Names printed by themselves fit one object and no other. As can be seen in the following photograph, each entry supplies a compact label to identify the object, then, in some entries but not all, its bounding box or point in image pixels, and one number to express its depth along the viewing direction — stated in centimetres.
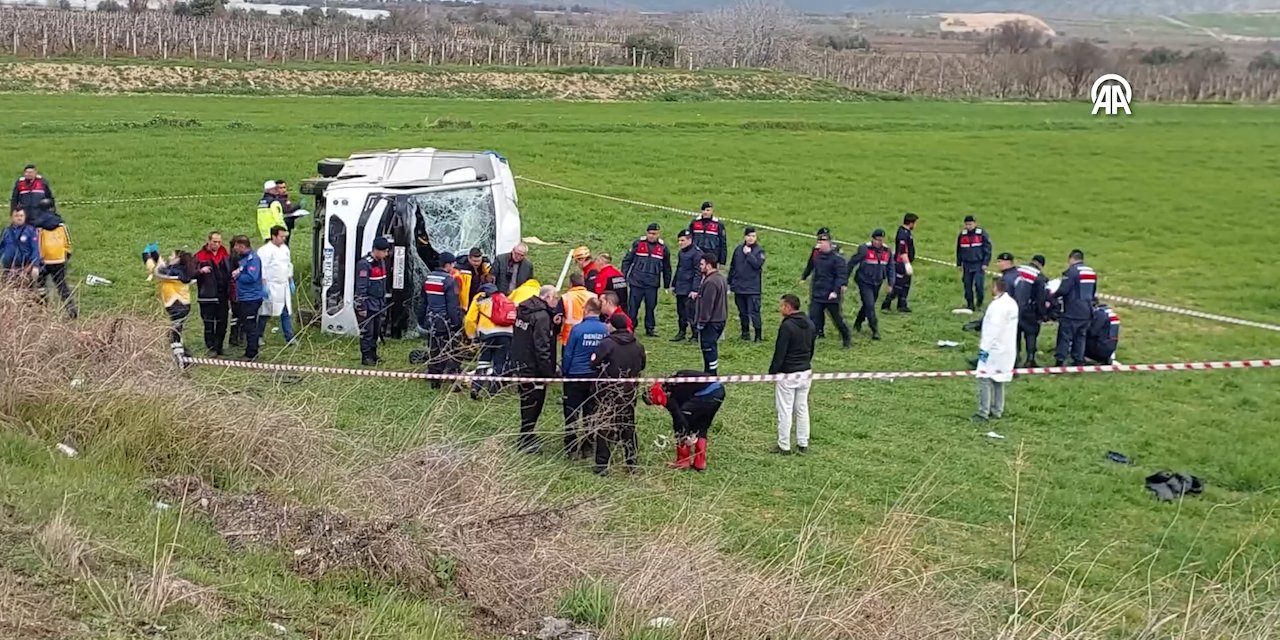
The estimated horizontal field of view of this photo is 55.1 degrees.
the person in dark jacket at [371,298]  1445
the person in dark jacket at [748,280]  1695
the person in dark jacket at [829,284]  1666
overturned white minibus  1540
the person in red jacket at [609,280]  1532
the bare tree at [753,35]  9875
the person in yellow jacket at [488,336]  1327
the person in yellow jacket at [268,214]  1752
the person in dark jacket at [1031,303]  1576
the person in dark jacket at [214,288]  1439
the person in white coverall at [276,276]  1506
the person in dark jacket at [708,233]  1809
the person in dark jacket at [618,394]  1089
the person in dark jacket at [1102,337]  1627
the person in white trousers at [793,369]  1209
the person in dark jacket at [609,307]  1172
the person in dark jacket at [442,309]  1414
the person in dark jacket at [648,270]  1709
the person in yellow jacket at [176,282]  1420
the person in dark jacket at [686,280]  1698
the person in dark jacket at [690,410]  1126
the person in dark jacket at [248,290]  1436
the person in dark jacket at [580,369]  1126
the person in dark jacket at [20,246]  1461
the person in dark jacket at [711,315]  1505
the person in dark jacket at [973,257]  1933
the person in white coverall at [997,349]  1376
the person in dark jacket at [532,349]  1155
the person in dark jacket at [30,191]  1728
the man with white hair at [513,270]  1496
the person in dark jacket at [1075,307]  1568
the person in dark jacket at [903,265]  1922
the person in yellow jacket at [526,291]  1290
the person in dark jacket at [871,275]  1739
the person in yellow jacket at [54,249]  1500
